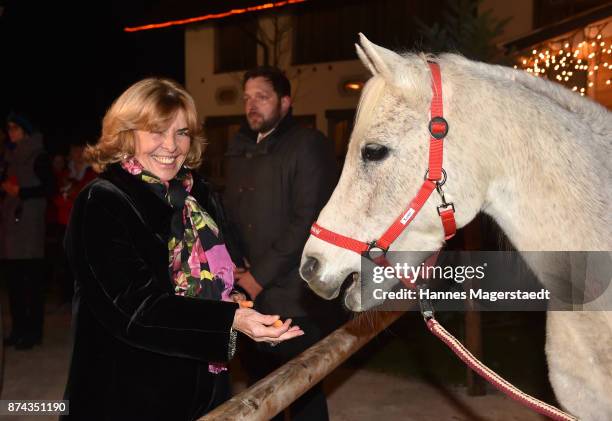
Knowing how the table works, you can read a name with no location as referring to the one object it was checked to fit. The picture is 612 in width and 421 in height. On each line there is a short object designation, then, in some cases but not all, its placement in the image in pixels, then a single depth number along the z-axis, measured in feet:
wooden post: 5.08
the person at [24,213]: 17.07
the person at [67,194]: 22.20
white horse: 5.34
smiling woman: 5.75
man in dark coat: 9.62
